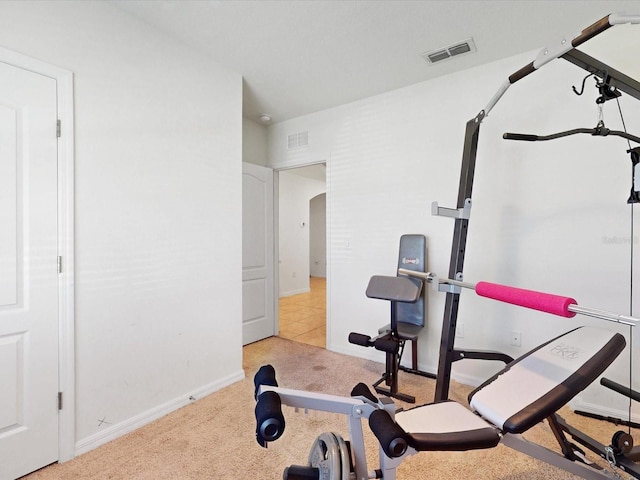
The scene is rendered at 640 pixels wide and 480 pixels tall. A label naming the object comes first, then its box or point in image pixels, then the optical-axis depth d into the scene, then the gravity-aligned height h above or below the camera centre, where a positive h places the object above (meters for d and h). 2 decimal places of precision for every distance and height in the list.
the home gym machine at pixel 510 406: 1.06 -0.60
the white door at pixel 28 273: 1.59 -0.19
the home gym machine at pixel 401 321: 2.35 -0.71
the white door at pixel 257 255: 3.63 -0.22
